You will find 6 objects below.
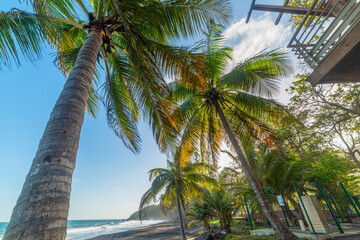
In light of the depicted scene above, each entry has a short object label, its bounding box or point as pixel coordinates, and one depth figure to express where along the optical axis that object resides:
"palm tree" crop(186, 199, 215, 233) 11.65
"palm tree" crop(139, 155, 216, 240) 11.48
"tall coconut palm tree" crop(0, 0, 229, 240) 1.37
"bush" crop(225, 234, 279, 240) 7.02
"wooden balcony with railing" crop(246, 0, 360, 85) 2.90
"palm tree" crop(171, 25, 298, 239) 7.00
